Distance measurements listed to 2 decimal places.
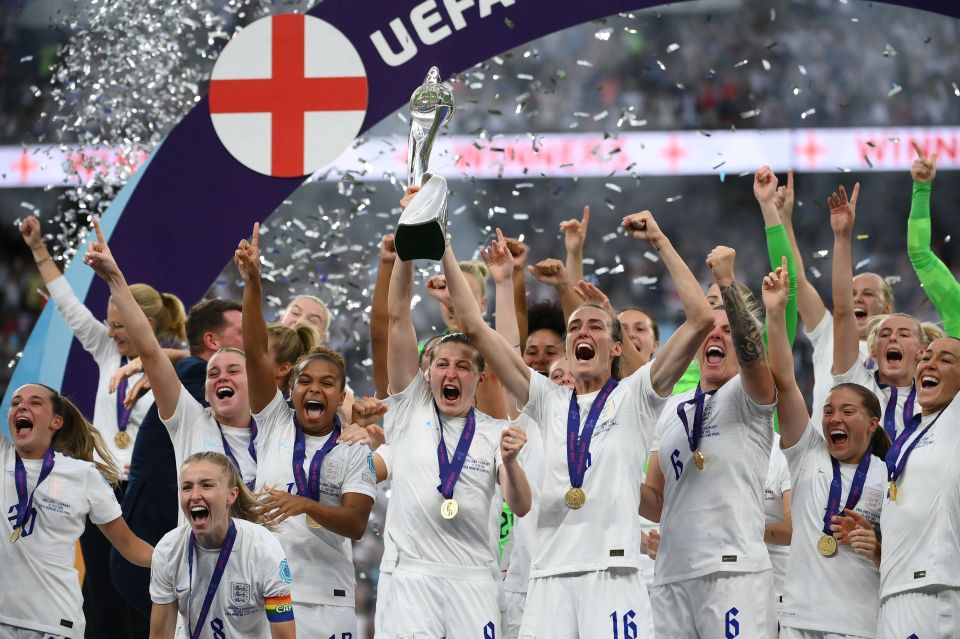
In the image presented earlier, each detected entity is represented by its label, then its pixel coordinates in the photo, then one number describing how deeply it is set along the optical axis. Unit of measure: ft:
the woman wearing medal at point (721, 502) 34.81
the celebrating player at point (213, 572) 32.91
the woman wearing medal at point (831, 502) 35.37
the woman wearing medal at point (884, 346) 39.88
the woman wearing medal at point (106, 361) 44.01
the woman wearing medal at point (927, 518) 34.09
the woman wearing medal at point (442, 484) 34.81
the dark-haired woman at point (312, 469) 36.29
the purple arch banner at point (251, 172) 48.88
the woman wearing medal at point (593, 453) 33.22
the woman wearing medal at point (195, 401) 36.70
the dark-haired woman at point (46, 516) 36.91
